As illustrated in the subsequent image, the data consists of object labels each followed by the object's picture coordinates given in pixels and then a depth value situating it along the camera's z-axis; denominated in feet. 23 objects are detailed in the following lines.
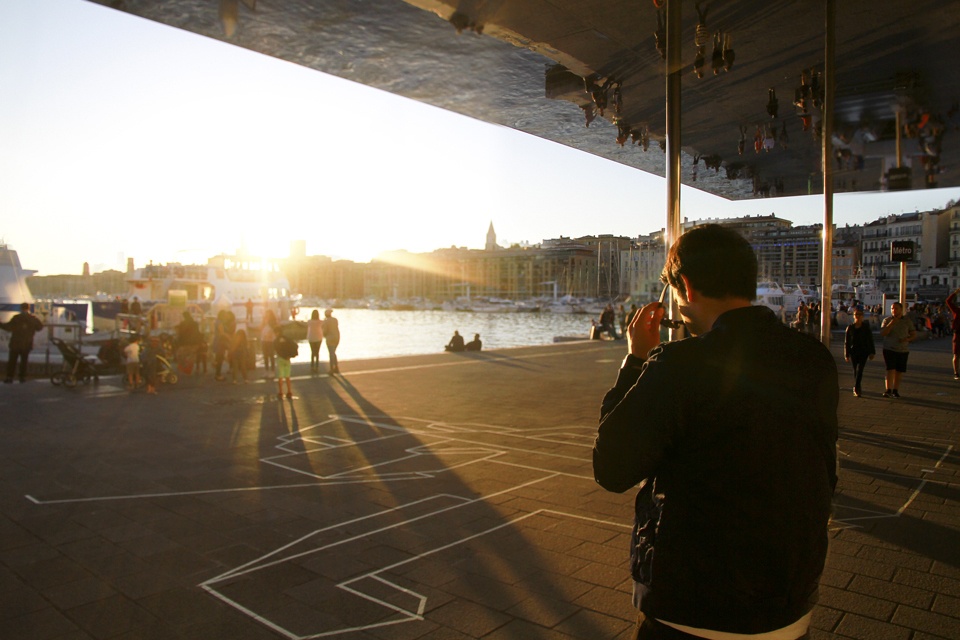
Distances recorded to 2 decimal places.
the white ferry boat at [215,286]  100.45
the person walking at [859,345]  34.42
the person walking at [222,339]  45.23
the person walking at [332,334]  49.52
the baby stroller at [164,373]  42.13
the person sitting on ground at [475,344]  75.70
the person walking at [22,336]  41.39
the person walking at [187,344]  47.14
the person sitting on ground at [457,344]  73.16
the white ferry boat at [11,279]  84.94
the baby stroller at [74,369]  40.22
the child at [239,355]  44.11
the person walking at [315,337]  50.06
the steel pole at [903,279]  28.94
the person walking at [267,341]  45.62
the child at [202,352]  48.70
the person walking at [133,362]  38.81
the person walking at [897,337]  33.12
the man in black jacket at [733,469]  4.64
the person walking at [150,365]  38.88
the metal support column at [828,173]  14.14
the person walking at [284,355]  36.37
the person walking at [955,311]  36.76
